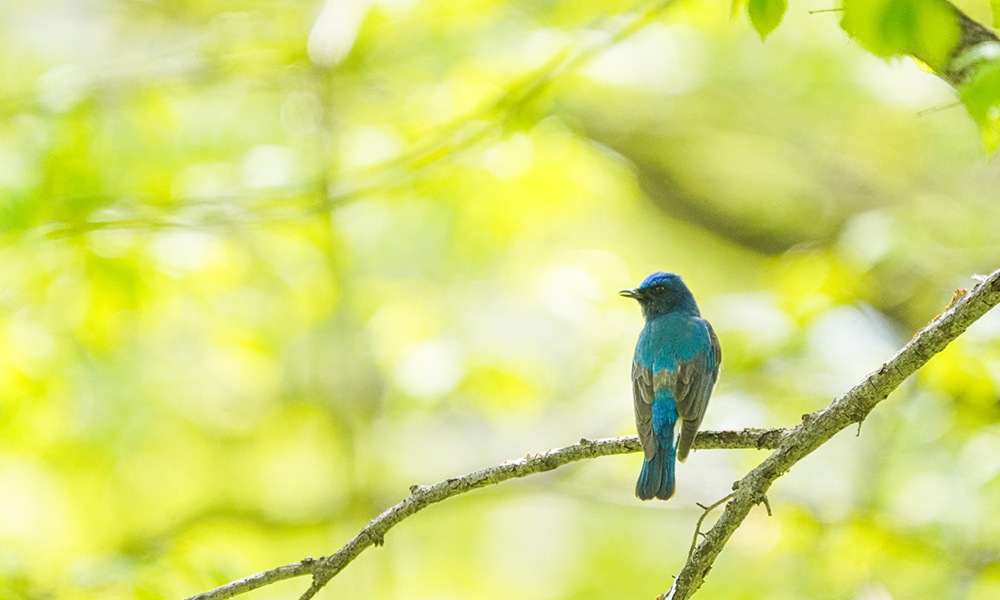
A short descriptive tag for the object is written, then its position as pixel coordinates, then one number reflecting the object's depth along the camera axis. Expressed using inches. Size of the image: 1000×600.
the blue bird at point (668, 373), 286.8
